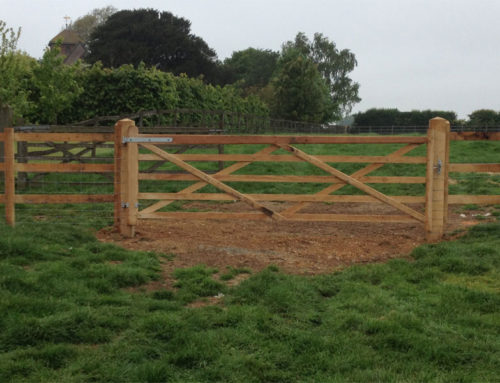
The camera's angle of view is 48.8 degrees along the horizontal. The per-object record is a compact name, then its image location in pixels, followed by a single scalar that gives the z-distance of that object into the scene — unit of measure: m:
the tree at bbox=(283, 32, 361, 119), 74.69
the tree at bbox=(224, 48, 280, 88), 87.56
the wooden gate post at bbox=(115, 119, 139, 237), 8.49
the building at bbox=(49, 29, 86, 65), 77.74
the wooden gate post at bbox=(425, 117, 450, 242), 8.30
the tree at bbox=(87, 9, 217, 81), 49.47
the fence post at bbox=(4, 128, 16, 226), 8.57
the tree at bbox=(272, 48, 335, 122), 50.81
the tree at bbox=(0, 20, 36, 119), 18.19
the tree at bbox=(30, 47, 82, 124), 21.53
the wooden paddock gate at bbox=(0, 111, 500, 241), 8.43
